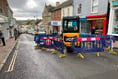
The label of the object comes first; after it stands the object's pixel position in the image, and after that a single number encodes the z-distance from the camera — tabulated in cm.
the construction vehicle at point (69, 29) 868
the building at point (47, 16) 4045
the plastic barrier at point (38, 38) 1038
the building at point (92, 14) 1404
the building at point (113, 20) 1252
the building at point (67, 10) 2145
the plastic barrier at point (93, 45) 713
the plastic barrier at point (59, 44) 737
